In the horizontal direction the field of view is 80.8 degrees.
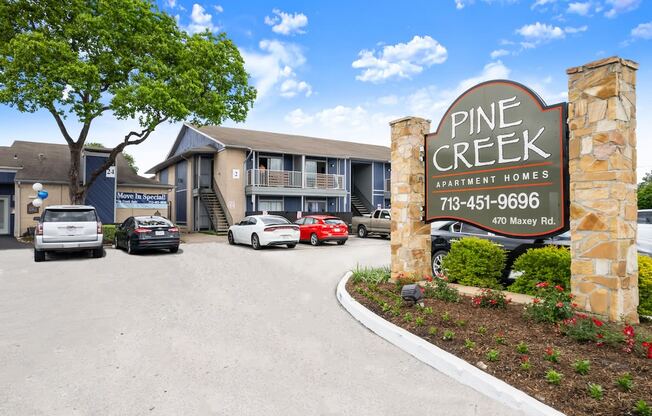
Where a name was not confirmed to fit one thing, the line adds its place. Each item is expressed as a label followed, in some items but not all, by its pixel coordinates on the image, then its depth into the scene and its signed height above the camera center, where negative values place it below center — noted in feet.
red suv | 60.80 -3.49
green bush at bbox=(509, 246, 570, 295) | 21.03 -3.49
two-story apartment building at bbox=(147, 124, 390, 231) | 83.61 +7.79
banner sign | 79.87 +2.05
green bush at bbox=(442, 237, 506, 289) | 24.76 -3.65
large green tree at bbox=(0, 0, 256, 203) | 58.34 +24.14
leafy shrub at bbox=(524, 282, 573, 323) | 16.56 -4.42
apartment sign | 19.99 +2.65
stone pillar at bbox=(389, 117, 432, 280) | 27.50 +0.15
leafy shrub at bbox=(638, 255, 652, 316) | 18.15 -3.96
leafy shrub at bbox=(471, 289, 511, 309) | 19.45 -4.75
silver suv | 40.22 -2.18
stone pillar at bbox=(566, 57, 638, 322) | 17.15 +0.81
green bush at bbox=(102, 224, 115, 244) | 59.86 -3.82
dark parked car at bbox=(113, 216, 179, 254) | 46.29 -3.07
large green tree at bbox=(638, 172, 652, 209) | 142.61 +3.76
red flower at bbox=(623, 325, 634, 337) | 13.75 -4.50
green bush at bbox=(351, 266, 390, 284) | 27.71 -5.05
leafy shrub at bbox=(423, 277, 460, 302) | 21.30 -4.82
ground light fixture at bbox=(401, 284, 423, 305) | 20.33 -4.59
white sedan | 52.80 -3.21
